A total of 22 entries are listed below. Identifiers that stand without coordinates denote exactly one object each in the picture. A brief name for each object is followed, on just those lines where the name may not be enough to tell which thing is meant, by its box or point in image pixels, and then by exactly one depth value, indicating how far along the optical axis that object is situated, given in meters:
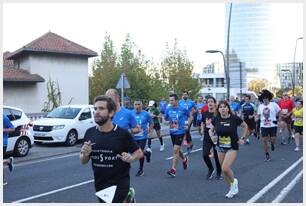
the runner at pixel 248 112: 17.98
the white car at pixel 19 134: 14.09
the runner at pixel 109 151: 4.82
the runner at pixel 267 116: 13.12
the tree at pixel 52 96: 33.68
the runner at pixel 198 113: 19.51
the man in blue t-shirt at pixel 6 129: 9.98
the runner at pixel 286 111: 17.78
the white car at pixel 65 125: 17.48
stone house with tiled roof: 31.77
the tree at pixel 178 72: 47.12
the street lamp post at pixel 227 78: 28.45
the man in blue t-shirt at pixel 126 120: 8.39
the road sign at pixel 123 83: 19.86
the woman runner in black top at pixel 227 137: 8.20
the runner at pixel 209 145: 10.09
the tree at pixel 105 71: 39.97
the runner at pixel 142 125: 10.36
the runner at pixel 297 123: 15.45
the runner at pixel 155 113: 17.51
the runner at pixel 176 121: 10.80
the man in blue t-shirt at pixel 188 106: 15.04
